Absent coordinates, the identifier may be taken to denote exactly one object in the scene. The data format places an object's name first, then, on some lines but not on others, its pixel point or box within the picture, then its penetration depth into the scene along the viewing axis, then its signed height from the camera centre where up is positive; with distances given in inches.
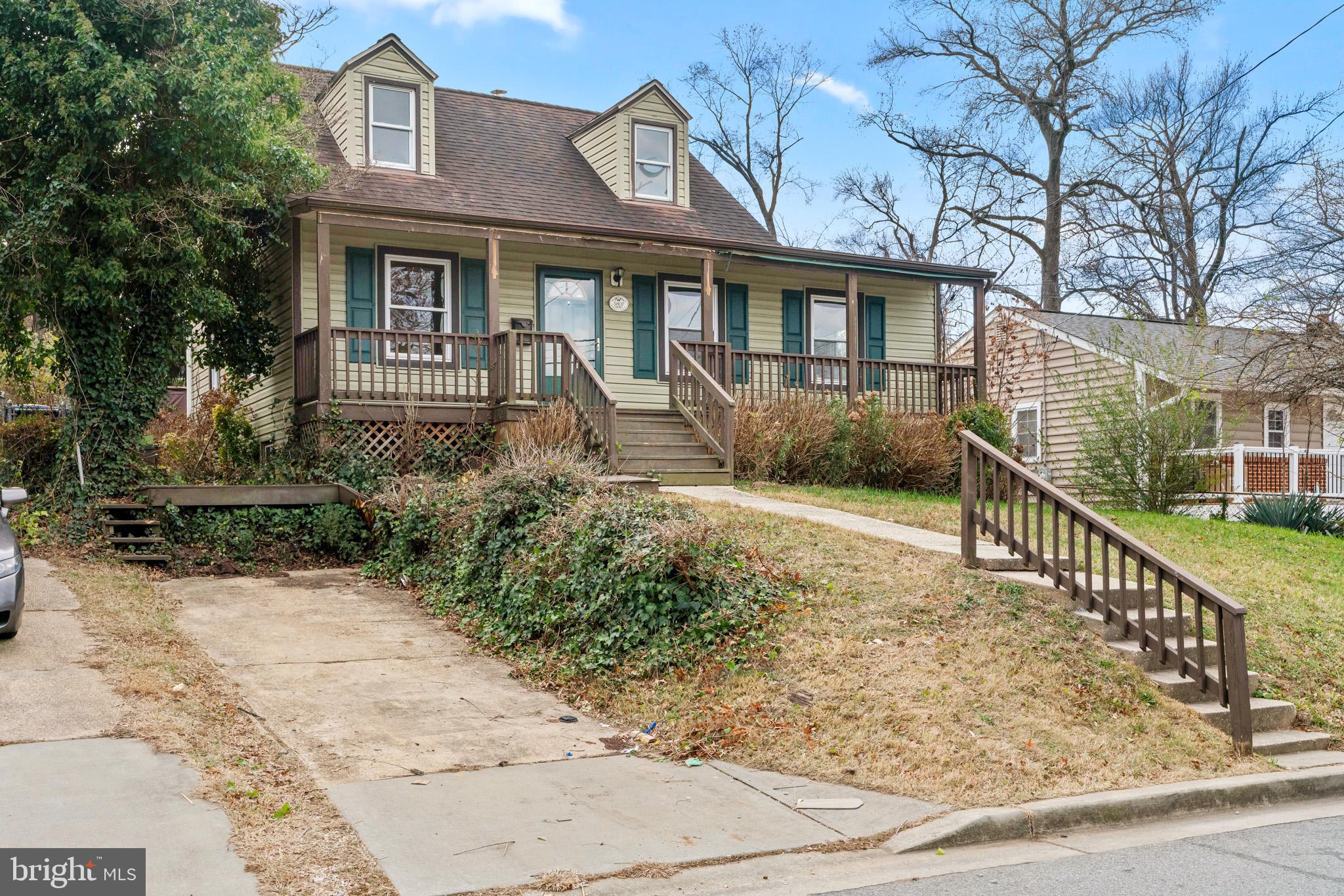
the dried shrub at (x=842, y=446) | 651.5 -2.6
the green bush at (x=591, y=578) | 317.1 -43.1
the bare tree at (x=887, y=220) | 1429.6 +289.9
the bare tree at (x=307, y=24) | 605.9 +235.7
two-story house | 612.7 +103.4
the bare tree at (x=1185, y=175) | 1291.8 +312.0
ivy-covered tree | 479.5 +125.4
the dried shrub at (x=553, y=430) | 537.3 +7.4
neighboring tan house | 865.5 +39.9
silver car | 306.5 -38.6
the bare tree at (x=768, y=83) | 1341.0 +435.9
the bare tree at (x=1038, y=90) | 1195.9 +394.3
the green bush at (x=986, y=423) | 708.0 +11.4
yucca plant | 660.7 -46.7
